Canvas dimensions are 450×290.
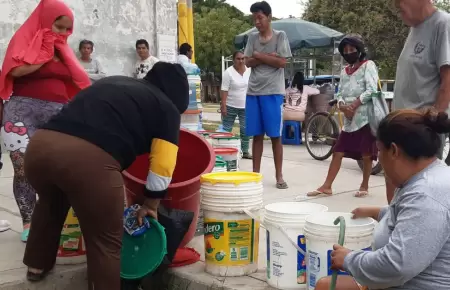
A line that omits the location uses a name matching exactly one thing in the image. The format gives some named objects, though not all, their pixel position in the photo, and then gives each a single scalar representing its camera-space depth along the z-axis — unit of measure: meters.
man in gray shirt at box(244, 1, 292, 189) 5.93
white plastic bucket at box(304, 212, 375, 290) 2.85
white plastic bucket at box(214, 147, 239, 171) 5.51
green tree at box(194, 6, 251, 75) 36.94
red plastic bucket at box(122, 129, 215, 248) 3.72
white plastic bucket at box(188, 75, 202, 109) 9.10
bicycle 8.70
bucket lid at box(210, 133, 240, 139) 6.43
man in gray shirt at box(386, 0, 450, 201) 3.65
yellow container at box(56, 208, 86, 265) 3.66
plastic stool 10.79
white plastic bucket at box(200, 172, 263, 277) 3.42
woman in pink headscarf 3.87
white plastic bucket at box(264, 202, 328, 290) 3.14
